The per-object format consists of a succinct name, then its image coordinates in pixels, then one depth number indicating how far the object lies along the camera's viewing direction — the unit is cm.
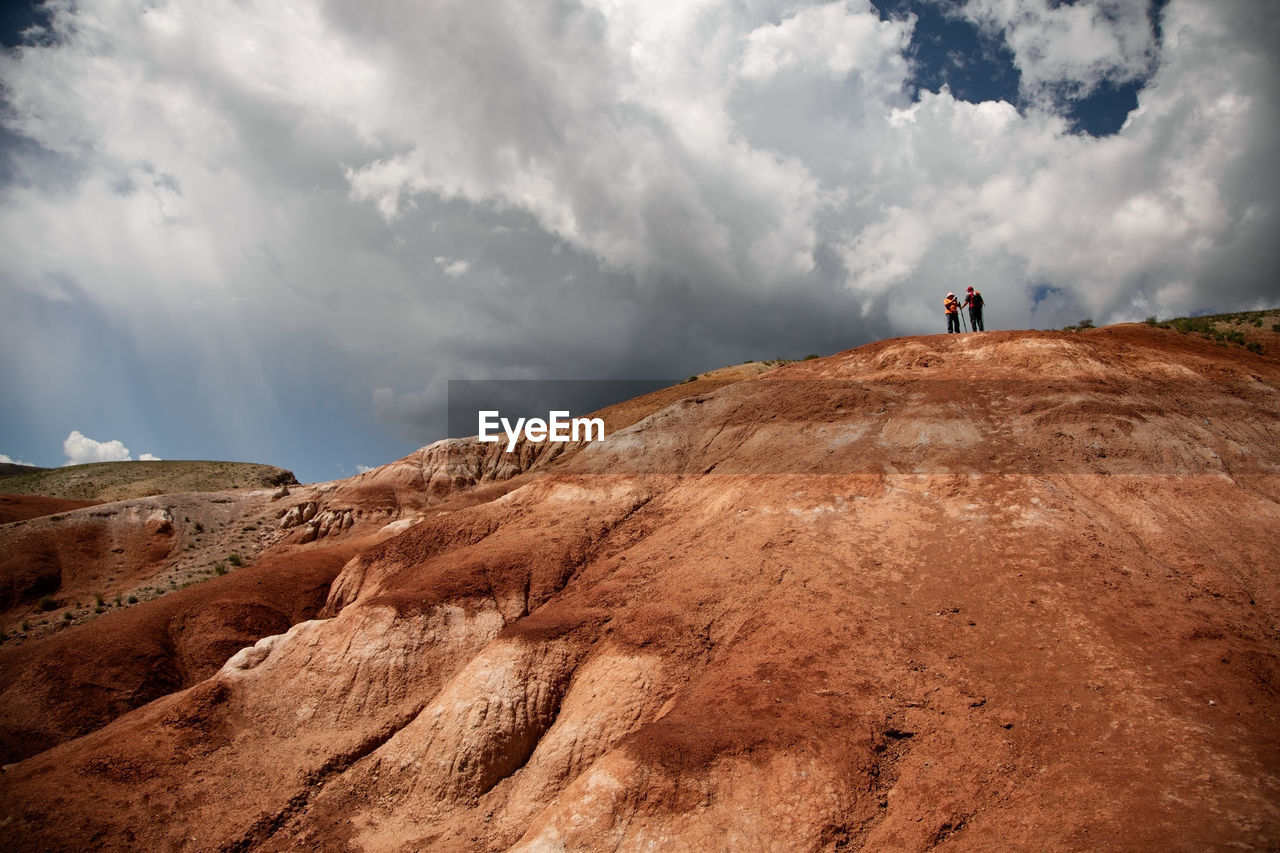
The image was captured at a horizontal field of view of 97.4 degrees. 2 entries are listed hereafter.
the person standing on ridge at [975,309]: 2555
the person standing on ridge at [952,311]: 2684
